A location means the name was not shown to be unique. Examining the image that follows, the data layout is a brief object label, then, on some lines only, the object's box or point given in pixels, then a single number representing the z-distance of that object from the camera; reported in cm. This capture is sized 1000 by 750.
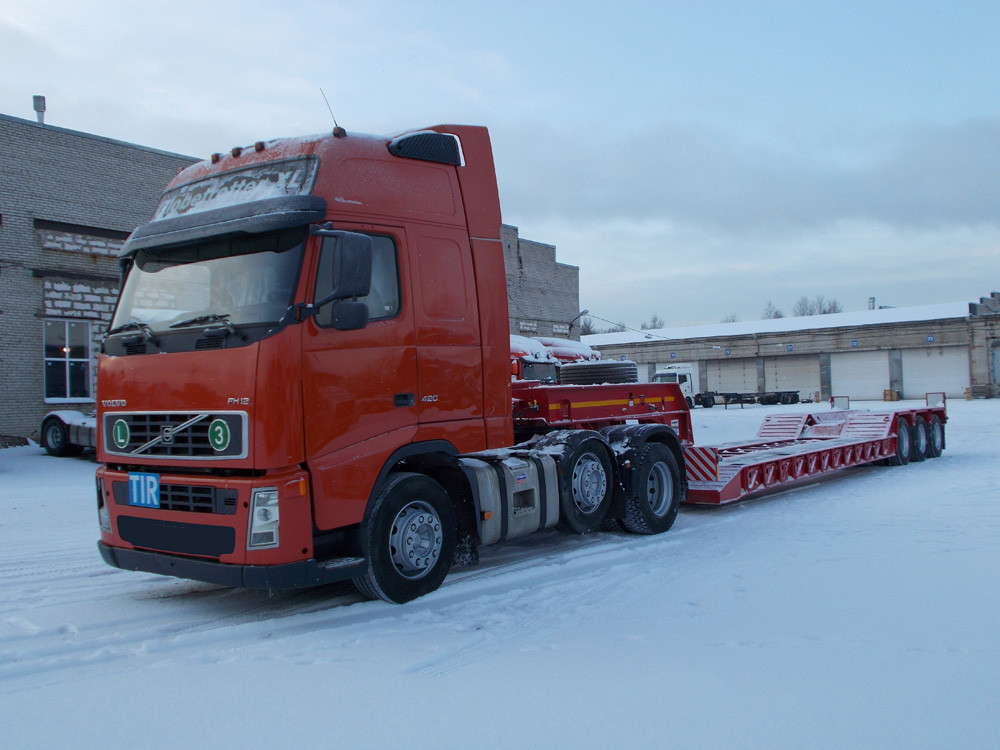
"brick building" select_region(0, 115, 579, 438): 1828
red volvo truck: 511
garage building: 4644
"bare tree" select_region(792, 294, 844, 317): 11774
